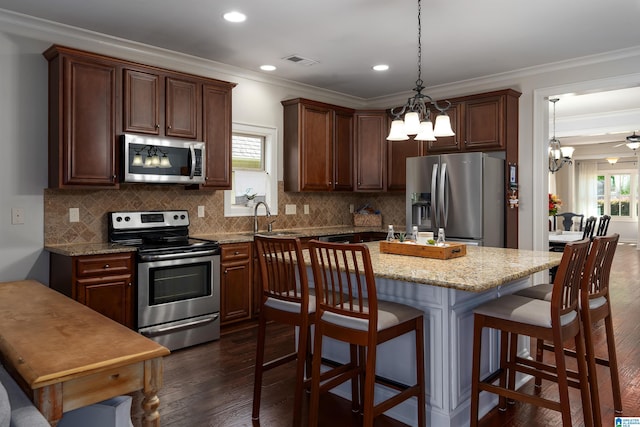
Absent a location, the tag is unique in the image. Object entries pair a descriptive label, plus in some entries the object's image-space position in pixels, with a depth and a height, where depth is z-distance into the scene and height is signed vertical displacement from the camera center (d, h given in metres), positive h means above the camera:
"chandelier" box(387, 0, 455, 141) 2.85 +0.53
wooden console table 1.42 -0.48
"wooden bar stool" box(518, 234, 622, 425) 2.33 -0.49
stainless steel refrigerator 4.57 +0.14
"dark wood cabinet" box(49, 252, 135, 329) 3.30 -0.51
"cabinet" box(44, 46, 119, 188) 3.49 +0.72
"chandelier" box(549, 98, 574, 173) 7.13 +0.98
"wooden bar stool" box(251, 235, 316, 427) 2.32 -0.50
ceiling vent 4.45 +1.48
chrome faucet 4.99 -0.03
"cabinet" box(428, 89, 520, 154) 4.85 +0.95
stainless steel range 3.58 -0.56
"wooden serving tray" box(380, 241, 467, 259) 2.71 -0.24
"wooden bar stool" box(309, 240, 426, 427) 2.02 -0.54
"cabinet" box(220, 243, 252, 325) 4.16 -0.66
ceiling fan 8.01 +1.18
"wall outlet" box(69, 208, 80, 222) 3.81 -0.02
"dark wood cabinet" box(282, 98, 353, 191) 5.24 +0.76
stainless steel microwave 3.77 +0.44
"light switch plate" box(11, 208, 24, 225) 3.56 -0.03
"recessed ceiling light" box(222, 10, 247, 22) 3.41 +1.46
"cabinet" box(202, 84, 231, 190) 4.30 +0.73
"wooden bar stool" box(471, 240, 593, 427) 2.02 -0.53
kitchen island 2.28 -0.61
